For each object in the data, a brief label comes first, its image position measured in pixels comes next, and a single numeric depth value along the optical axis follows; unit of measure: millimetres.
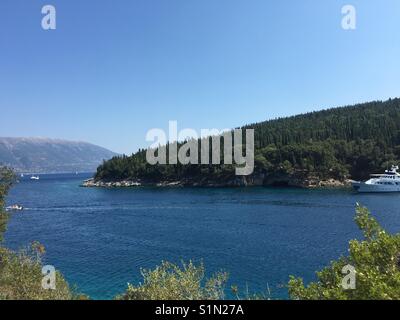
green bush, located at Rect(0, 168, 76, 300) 20203
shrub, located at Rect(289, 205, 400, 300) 11266
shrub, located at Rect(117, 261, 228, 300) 18109
